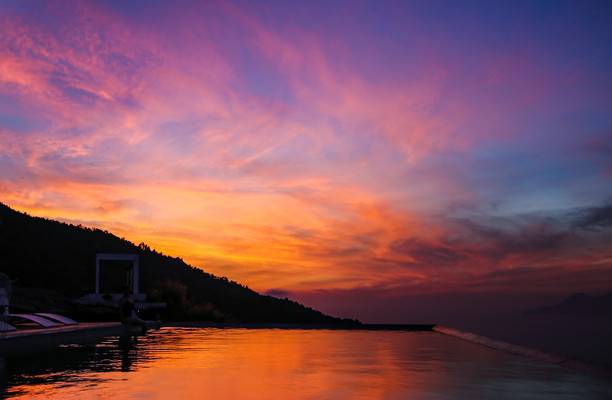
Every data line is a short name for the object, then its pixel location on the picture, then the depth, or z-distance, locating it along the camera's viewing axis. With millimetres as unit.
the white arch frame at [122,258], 28938
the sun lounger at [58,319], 17078
